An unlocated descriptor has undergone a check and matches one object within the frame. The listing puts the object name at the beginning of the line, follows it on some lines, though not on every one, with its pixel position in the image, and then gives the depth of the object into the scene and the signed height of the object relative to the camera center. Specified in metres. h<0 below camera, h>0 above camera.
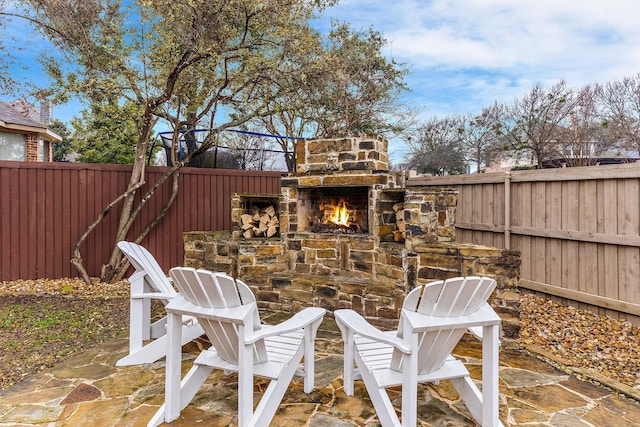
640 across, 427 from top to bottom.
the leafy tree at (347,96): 7.70 +2.90
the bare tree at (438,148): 17.09 +3.27
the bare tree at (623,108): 11.34 +3.46
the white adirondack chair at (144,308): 2.89 -0.81
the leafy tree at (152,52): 5.00 +2.43
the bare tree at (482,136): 15.49 +3.65
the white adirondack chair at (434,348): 1.91 -0.74
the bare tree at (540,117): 11.88 +3.46
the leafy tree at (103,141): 10.80 +2.34
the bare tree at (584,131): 11.48 +2.75
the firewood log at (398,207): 4.22 +0.10
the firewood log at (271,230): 4.80 -0.20
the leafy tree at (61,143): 14.59 +2.95
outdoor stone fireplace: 3.62 -0.32
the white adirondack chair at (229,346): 1.98 -0.76
